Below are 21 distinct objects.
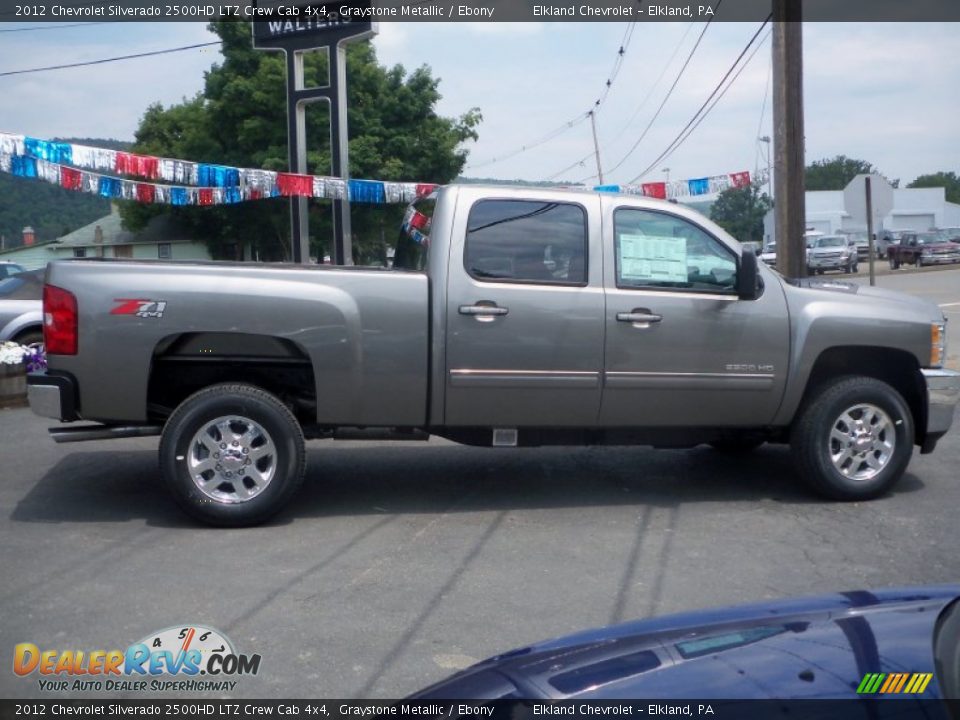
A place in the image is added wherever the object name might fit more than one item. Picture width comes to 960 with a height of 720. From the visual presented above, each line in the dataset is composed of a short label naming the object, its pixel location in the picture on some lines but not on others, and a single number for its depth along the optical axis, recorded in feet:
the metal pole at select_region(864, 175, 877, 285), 50.55
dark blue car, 8.02
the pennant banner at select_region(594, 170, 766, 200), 45.44
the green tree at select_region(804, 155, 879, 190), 297.12
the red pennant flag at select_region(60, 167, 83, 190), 39.12
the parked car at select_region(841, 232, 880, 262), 177.68
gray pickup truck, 21.02
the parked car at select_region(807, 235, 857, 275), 134.10
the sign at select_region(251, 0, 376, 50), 52.39
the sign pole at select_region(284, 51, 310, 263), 55.93
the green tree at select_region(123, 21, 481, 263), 96.02
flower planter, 35.81
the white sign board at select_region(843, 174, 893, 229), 52.29
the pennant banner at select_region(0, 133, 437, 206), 35.32
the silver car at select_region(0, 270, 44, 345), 40.50
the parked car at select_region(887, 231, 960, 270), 143.43
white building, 233.96
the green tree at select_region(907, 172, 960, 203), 334.97
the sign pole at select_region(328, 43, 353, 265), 52.90
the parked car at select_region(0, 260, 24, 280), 72.45
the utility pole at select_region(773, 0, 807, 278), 38.04
